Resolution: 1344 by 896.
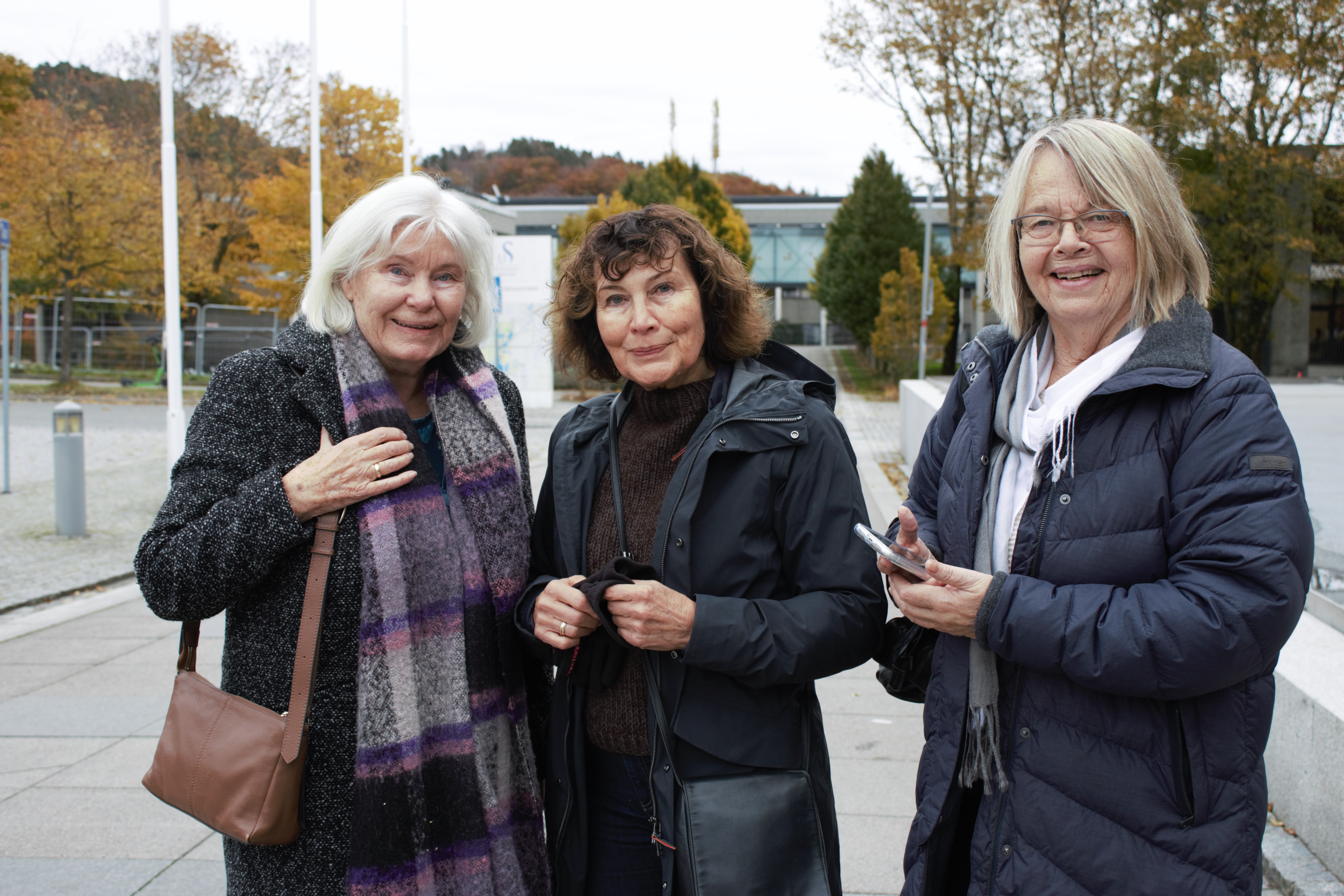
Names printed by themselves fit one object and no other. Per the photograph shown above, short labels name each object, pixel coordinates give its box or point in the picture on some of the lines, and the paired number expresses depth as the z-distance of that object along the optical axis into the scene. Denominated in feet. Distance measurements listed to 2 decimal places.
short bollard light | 28.84
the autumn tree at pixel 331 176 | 79.97
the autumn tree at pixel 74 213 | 78.43
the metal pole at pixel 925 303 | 82.94
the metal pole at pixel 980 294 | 86.38
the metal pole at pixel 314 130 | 41.29
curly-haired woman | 6.46
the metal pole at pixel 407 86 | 49.32
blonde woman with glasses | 5.15
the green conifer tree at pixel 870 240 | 106.42
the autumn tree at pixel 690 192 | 96.99
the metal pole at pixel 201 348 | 92.63
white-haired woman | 6.63
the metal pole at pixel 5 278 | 32.81
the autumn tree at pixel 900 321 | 87.04
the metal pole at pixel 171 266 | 28.43
